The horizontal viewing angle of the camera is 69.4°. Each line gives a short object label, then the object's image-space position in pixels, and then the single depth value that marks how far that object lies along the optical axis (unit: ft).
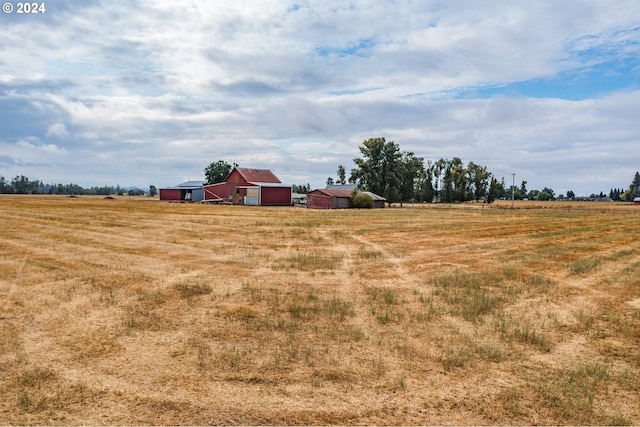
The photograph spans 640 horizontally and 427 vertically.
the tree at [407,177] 345.31
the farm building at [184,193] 323.98
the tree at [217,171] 387.55
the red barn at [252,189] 266.98
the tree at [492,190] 490.49
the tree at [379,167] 343.26
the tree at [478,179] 476.54
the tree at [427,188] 455.63
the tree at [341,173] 504.43
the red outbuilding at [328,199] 256.11
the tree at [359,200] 265.56
